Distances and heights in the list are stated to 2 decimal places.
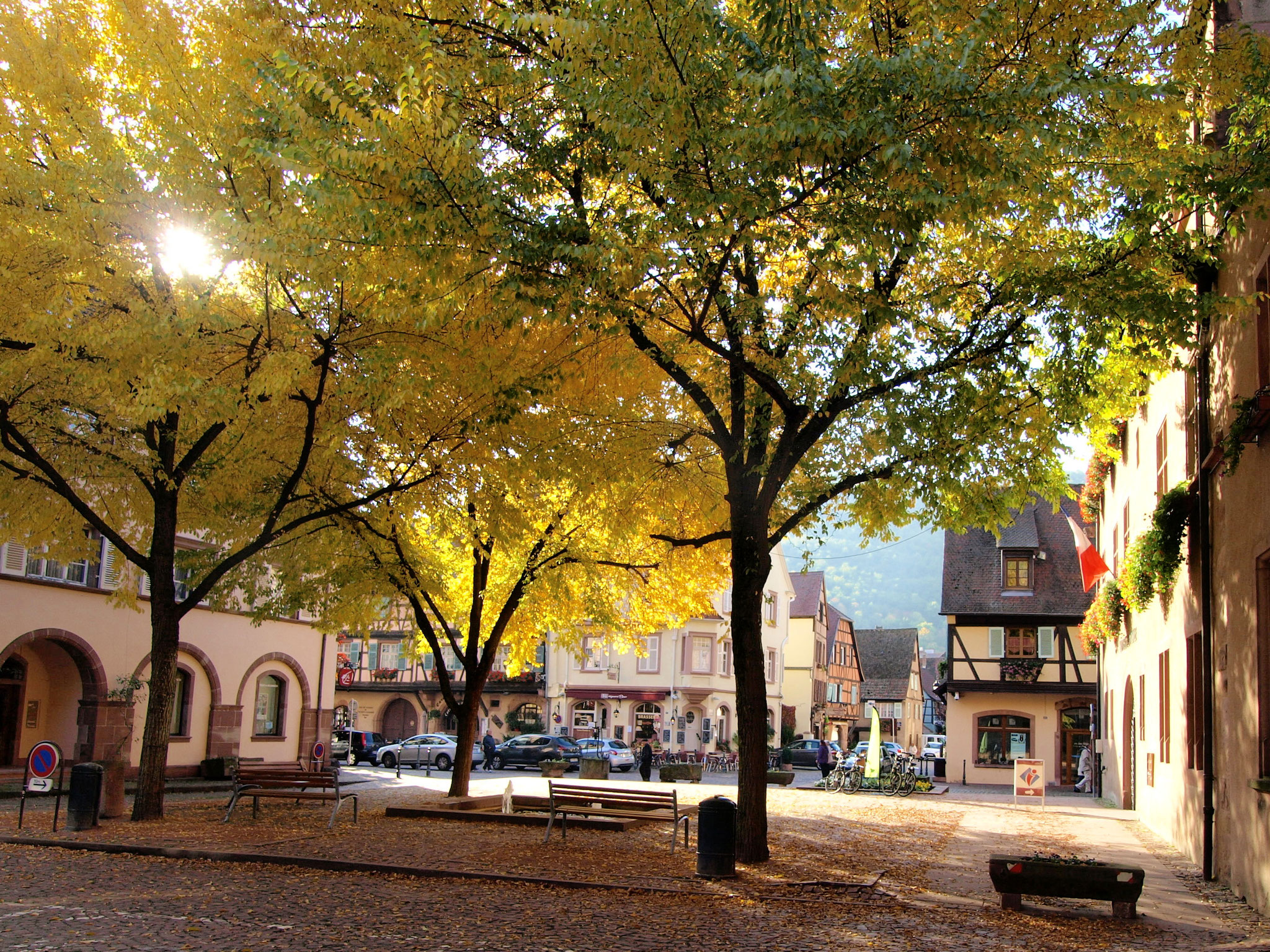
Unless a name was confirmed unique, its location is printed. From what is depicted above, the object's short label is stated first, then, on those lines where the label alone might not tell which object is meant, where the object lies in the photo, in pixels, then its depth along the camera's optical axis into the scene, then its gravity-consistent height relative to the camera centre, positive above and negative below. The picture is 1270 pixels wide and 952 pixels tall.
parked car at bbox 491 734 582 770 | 43.06 -3.80
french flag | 24.08 +2.49
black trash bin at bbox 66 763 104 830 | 13.77 -2.04
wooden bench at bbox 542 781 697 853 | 13.64 -1.81
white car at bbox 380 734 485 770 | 43.19 -4.05
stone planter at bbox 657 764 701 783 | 35.88 -3.72
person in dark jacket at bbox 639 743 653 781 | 35.41 -3.34
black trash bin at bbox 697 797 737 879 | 11.23 -1.84
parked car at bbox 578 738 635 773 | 42.94 -3.73
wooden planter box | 9.98 -1.85
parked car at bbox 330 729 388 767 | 44.28 -4.11
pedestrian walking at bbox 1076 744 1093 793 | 33.72 -2.99
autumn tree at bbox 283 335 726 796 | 14.30 +1.84
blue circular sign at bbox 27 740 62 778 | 13.77 -1.57
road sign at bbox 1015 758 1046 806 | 24.00 -2.31
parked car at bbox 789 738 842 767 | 51.84 -4.20
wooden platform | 15.88 -2.42
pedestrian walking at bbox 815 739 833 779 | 36.72 -3.21
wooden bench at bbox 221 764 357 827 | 15.04 -1.91
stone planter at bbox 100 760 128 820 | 15.27 -2.11
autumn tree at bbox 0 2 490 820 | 12.15 +3.74
